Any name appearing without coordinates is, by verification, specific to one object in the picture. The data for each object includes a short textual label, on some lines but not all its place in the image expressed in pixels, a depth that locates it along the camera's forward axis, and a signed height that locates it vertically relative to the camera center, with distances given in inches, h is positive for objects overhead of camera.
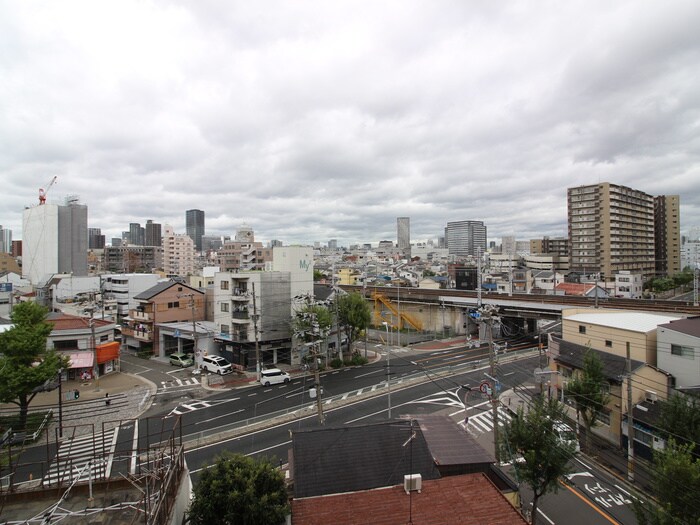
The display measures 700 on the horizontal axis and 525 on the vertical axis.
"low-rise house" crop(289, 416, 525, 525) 396.8 -256.5
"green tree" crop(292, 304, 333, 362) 1216.4 -198.0
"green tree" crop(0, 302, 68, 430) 766.5 -211.4
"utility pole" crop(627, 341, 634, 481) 598.2 -269.2
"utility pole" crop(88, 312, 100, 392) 1142.8 -305.6
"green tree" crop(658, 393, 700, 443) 537.0 -226.3
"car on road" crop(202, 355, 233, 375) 1287.9 -350.3
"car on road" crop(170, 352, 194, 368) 1405.0 -360.5
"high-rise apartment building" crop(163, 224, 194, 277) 4613.7 +123.8
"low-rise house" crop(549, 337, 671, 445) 754.8 -250.4
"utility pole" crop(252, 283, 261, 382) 1232.2 -257.9
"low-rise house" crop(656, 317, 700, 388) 757.3 -183.2
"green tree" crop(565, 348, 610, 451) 700.7 -239.3
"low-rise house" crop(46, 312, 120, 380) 1235.9 -283.9
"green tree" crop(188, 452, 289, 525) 386.6 -241.2
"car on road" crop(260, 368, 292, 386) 1167.0 -352.4
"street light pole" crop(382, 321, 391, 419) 890.3 -358.1
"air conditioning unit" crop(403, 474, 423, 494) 425.1 -244.3
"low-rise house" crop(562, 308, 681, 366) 848.3 -165.1
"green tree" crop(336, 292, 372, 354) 1375.5 -184.0
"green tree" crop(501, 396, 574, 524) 498.3 -248.9
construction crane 3278.5 +544.4
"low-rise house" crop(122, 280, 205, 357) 1573.6 -213.6
